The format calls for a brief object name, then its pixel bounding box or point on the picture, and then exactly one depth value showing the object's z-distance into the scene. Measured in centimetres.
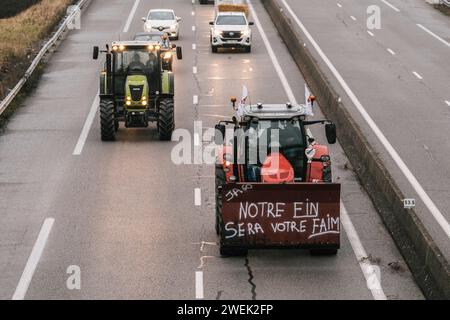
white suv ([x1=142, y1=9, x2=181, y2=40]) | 5638
